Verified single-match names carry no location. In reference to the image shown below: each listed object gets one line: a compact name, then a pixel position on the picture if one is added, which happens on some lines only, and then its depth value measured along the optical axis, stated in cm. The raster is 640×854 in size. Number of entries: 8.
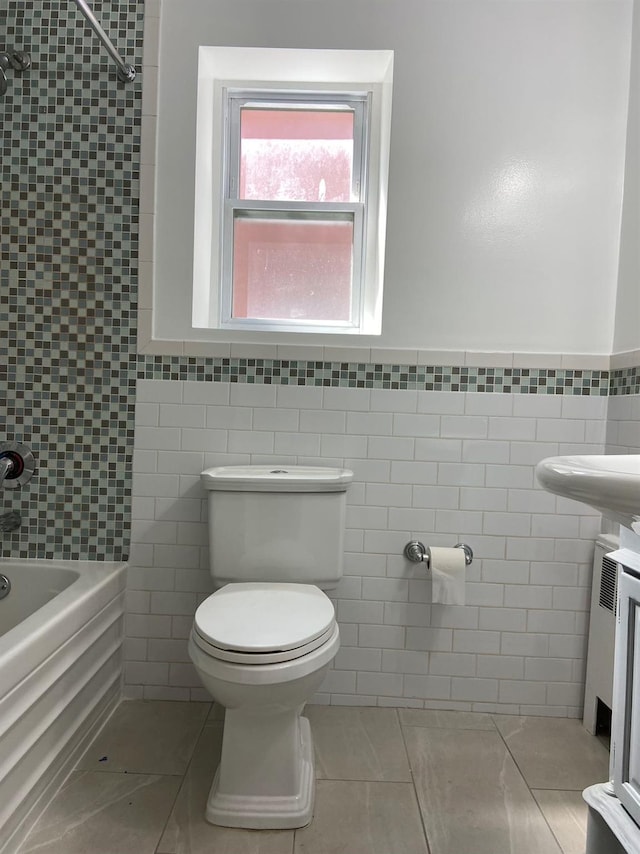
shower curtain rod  170
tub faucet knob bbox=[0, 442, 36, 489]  211
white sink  88
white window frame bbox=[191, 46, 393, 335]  215
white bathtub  138
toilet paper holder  208
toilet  144
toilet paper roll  201
